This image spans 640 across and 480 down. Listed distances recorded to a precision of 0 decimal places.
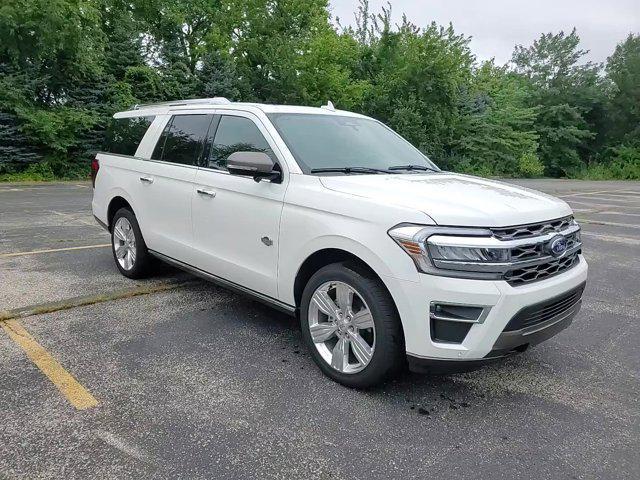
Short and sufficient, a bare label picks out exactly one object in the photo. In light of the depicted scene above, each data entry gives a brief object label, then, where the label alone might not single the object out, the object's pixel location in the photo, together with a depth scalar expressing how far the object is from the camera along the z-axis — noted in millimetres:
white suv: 2711
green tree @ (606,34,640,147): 46094
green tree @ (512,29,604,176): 44094
